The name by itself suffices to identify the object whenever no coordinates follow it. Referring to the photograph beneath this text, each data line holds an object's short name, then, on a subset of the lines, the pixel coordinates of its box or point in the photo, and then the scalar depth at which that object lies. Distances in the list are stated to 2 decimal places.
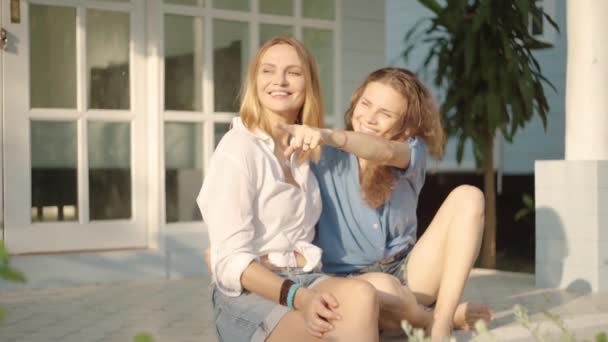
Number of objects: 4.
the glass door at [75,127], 4.40
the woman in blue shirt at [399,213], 2.51
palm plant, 5.71
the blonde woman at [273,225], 2.04
